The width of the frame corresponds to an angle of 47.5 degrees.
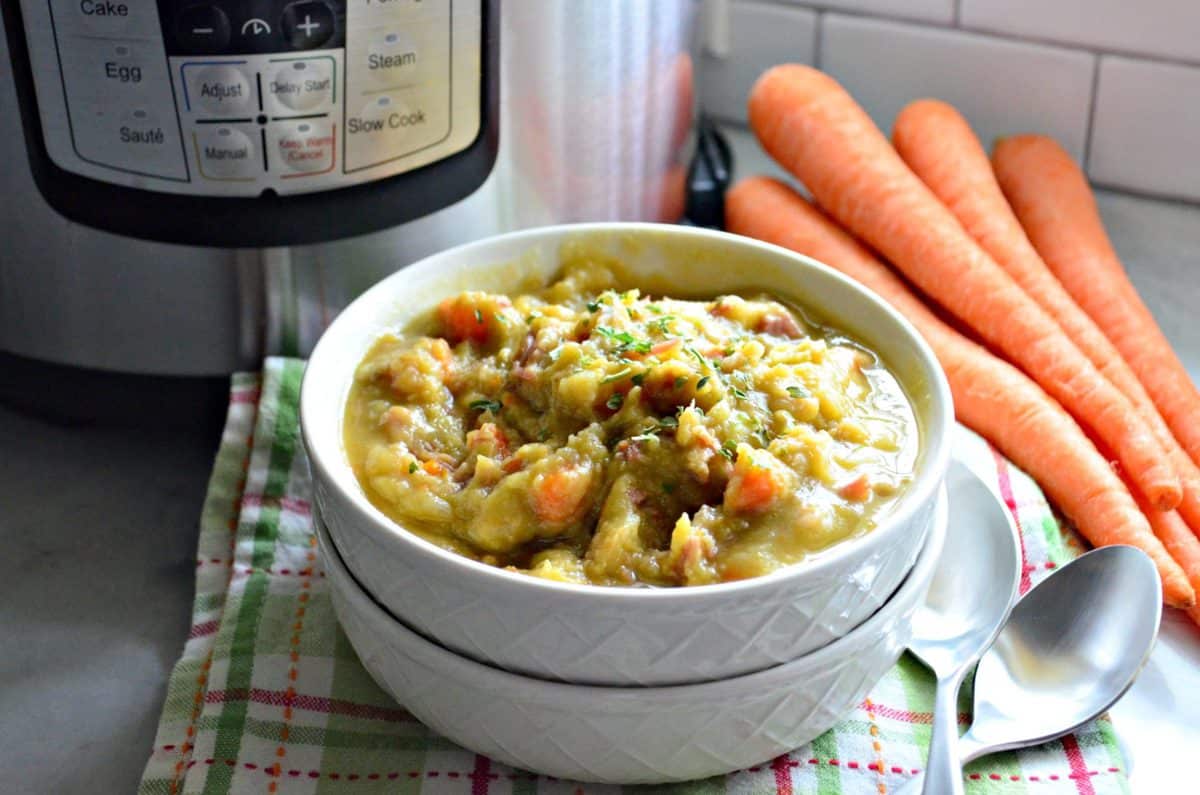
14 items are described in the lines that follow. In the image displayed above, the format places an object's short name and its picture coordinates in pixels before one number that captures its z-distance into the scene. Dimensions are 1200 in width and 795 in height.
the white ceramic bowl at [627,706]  0.73
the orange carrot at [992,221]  1.16
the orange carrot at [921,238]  1.13
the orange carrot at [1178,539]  1.01
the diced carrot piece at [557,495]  0.78
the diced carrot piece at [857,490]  0.79
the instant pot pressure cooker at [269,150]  0.92
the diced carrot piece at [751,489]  0.77
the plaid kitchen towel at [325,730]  0.82
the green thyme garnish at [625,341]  0.86
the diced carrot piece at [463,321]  0.94
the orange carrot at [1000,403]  1.04
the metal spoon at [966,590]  0.88
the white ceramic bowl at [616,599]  0.70
